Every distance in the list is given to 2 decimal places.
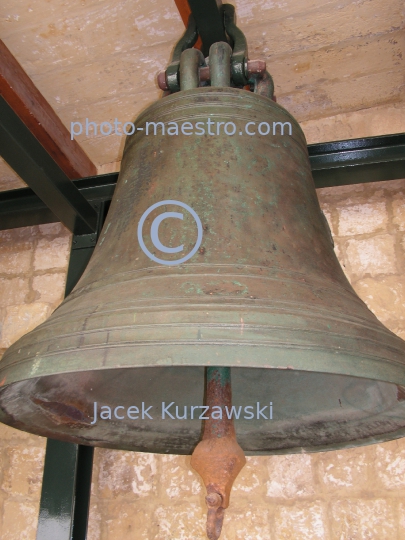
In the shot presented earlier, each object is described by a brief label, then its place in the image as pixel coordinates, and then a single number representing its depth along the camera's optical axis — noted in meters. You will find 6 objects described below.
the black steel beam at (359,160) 1.95
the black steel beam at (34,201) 2.21
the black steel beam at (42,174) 1.70
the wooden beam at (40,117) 2.15
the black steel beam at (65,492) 1.79
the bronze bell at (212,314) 0.87
